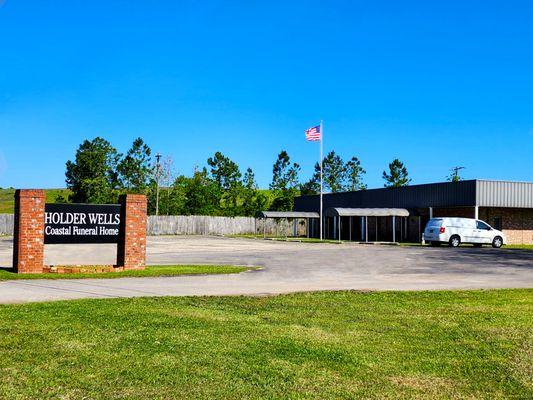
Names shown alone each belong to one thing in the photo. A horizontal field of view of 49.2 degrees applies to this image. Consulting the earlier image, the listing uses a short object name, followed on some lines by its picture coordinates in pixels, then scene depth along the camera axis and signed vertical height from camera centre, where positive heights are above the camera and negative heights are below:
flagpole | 45.59 +6.29
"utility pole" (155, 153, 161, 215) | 64.63 +5.81
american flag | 45.41 +6.66
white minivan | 35.38 -0.73
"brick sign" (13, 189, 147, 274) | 15.96 -0.31
